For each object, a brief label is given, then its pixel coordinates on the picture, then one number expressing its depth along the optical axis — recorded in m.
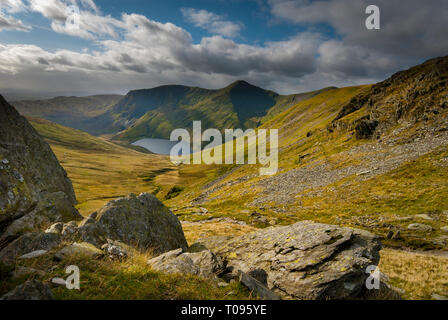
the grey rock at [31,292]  5.09
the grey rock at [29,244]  8.25
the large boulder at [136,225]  12.53
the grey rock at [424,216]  28.74
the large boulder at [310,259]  10.23
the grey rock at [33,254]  7.79
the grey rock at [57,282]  6.37
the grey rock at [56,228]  10.16
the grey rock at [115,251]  9.92
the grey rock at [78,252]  8.16
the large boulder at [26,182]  9.42
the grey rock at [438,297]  12.78
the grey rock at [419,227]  26.86
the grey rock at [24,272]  6.34
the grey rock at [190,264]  9.52
